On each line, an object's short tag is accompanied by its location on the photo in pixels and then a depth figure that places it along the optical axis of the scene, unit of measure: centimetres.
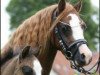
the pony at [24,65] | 883
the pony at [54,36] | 1023
